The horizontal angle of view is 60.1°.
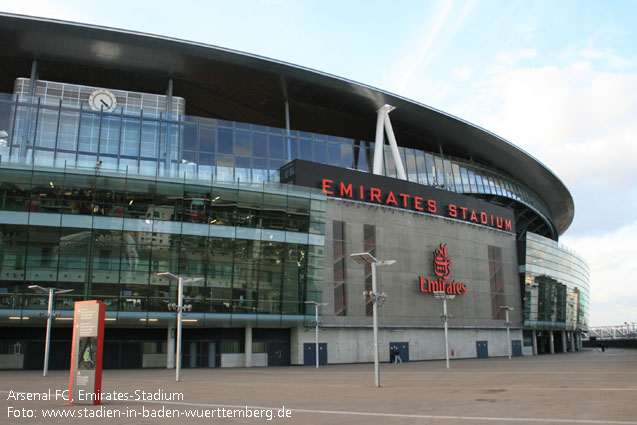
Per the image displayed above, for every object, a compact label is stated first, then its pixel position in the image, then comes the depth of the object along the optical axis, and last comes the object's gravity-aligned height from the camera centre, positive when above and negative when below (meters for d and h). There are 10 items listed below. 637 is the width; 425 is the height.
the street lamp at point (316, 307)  44.16 +0.85
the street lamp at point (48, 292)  32.33 +1.52
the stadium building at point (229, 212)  39.41 +8.63
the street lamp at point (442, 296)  41.56 +1.66
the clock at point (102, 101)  48.28 +18.72
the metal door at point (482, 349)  60.10 -3.32
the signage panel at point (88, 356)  15.55 -1.13
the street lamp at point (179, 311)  26.94 +0.29
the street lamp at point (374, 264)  23.83 +2.42
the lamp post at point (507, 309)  57.88 +1.00
